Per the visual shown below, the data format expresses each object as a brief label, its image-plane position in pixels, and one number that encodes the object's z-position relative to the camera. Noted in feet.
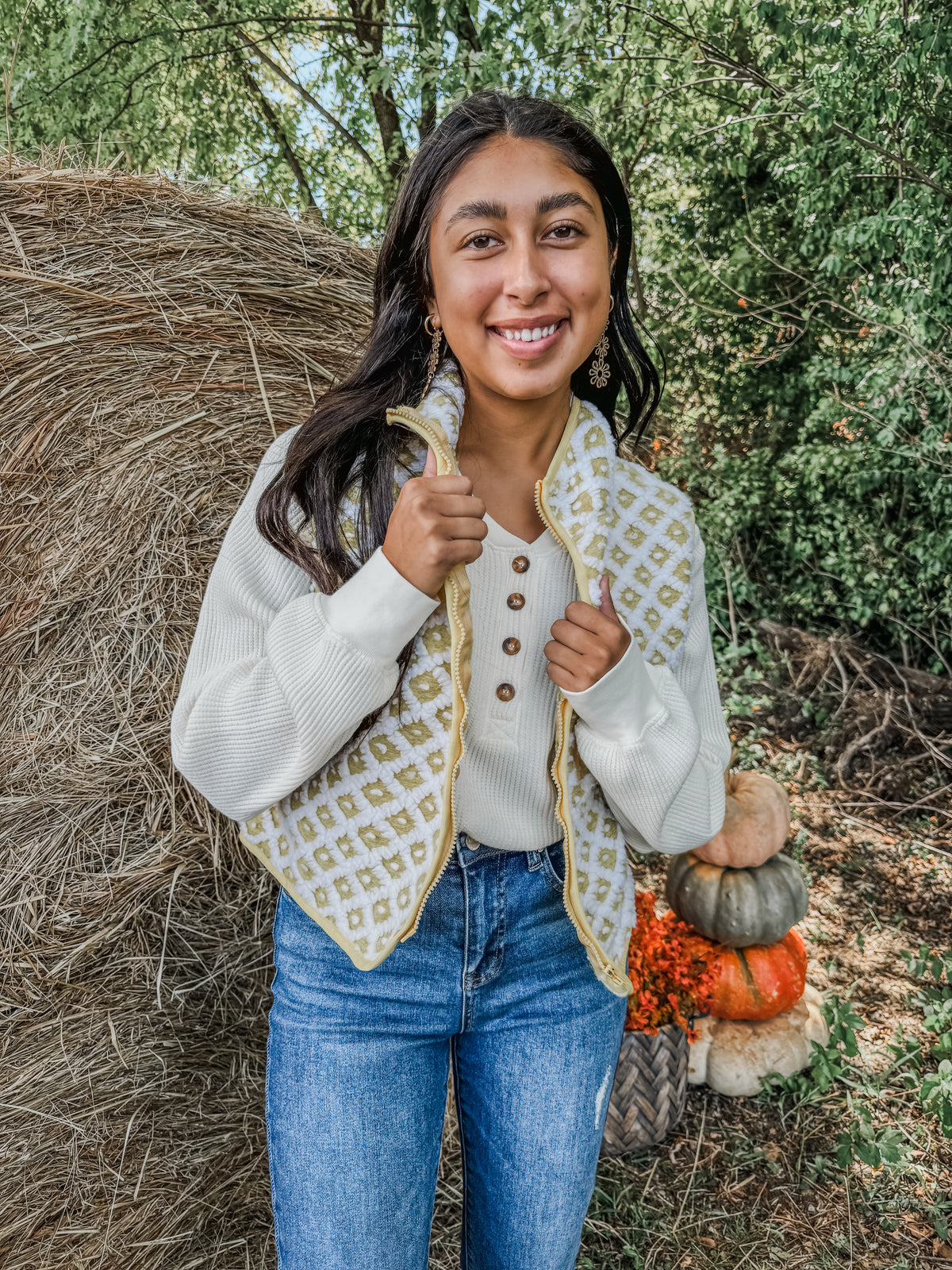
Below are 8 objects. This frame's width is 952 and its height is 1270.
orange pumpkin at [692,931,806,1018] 9.31
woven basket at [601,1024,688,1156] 8.42
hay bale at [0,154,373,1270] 6.22
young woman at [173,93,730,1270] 3.92
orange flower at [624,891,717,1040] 8.53
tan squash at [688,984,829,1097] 9.18
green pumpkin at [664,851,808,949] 9.48
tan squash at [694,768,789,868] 9.65
